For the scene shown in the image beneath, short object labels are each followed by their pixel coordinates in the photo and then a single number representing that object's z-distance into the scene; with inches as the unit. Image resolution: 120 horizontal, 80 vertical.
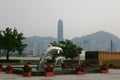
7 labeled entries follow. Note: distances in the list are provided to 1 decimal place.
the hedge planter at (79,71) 1240.2
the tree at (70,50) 2834.6
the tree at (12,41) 2603.3
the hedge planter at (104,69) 1354.6
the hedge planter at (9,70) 1306.8
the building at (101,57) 2314.5
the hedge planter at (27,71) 1109.7
